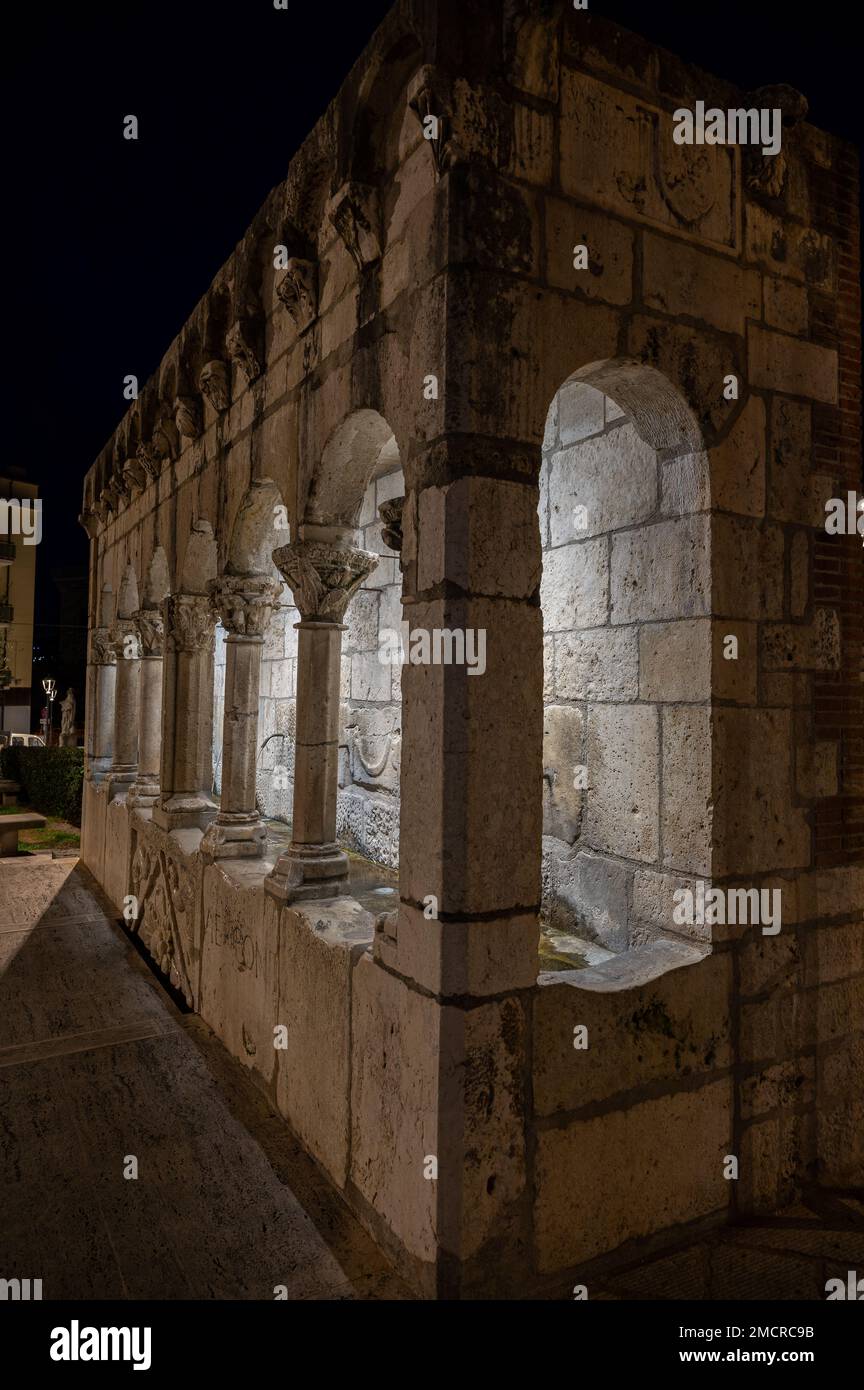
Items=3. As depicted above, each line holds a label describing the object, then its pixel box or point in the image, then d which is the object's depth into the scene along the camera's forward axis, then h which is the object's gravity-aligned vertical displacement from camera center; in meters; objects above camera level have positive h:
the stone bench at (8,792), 12.77 -1.39
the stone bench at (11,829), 8.38 -1.30
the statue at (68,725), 17.67 -0.38
